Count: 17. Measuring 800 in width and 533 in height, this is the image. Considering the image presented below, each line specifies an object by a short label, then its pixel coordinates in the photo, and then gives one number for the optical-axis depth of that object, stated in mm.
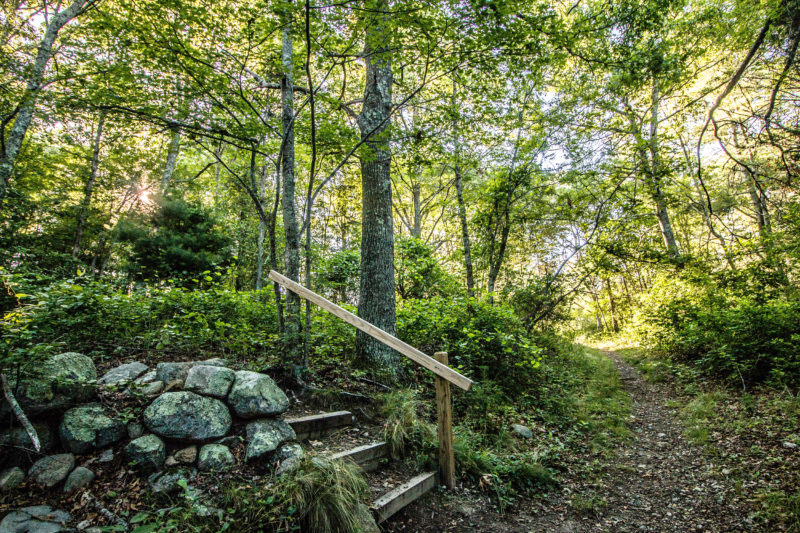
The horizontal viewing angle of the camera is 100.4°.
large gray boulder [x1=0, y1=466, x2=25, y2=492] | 1939
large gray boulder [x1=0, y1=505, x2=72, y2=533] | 1733
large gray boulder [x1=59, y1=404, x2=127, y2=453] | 2225
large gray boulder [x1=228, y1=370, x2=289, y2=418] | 2814
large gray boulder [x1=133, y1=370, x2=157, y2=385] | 2827
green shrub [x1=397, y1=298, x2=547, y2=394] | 5613
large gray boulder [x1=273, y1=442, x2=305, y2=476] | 2426
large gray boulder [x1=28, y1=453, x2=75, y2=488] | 2039
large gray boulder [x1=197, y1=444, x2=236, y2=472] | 2367
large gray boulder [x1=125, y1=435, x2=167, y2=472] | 2242
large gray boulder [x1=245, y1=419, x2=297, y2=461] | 2557
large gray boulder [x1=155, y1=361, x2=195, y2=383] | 2936
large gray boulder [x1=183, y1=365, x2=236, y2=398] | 2809
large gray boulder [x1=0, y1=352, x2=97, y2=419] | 2207
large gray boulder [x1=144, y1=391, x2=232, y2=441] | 2436
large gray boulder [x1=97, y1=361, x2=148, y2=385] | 2762
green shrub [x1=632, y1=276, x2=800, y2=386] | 5289
